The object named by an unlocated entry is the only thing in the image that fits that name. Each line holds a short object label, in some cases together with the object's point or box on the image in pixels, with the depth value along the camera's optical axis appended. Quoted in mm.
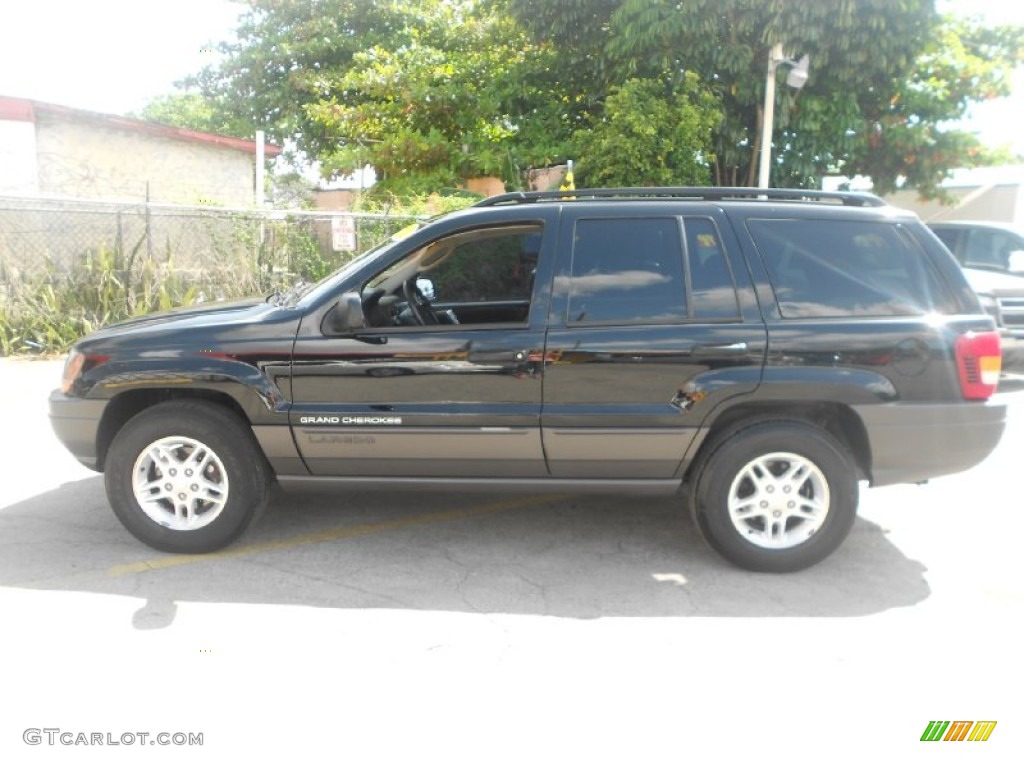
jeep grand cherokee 3832
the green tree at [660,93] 13875
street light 12695
